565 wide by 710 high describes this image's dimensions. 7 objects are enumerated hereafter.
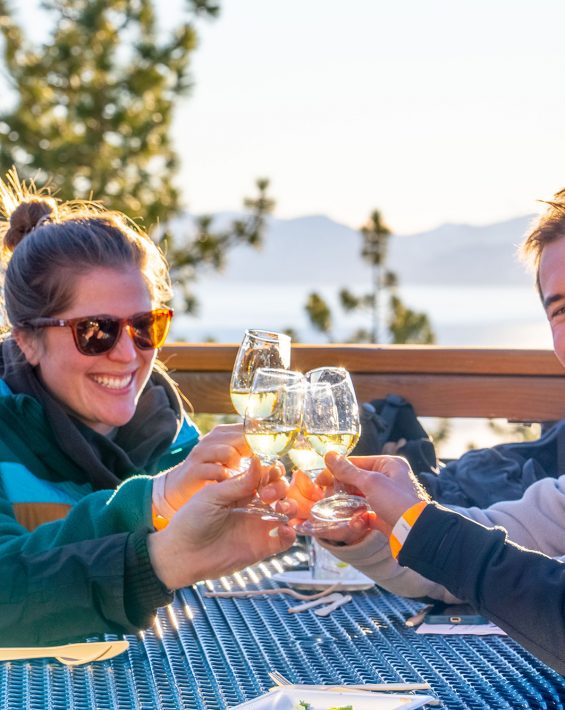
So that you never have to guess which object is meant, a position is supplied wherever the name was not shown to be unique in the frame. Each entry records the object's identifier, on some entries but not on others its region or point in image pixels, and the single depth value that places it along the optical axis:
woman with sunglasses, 1.77
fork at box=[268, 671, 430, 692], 1.62
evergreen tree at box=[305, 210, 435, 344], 12.99
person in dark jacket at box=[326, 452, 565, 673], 1.62
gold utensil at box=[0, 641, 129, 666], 1.71
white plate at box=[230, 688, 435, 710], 1.58
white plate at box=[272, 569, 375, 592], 1.96
